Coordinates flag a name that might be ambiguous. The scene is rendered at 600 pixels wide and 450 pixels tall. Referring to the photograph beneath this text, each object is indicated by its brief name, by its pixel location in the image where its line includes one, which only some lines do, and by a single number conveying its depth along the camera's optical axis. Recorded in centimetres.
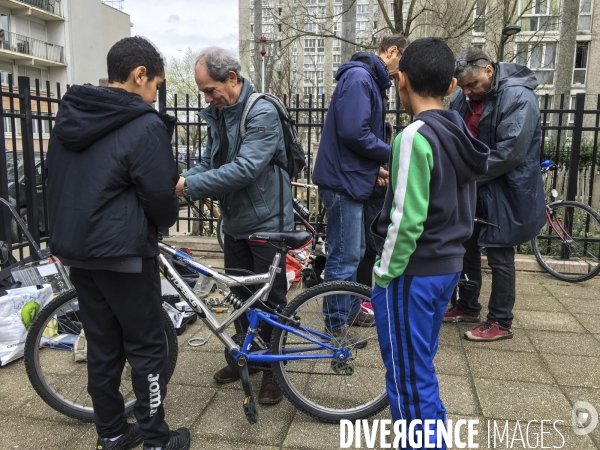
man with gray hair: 271
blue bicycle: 269
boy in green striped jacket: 191
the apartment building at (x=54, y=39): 2980
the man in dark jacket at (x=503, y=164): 360
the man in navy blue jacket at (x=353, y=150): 321
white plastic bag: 339
